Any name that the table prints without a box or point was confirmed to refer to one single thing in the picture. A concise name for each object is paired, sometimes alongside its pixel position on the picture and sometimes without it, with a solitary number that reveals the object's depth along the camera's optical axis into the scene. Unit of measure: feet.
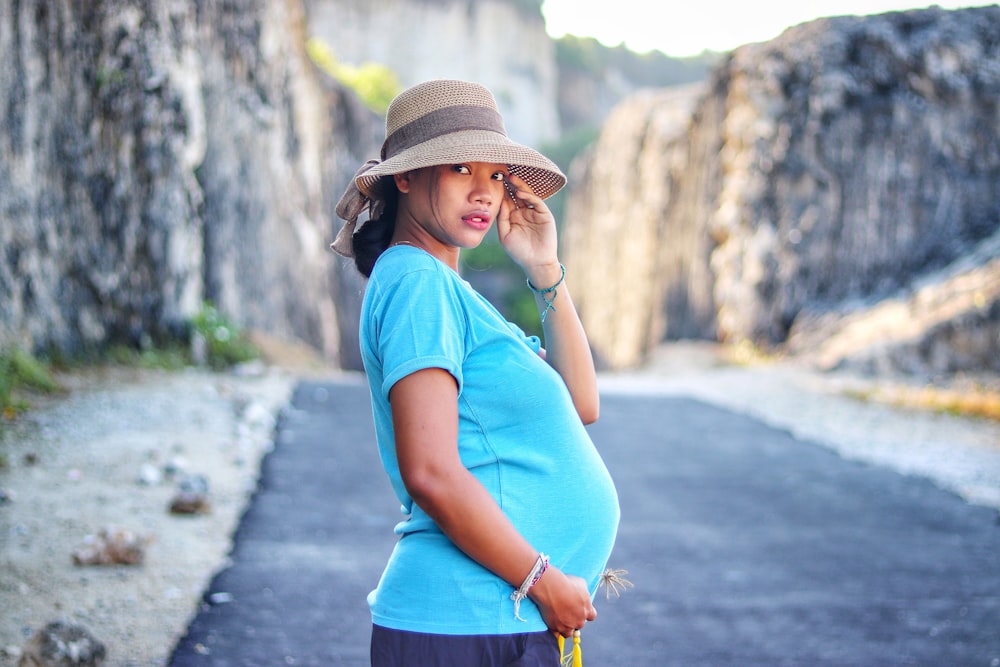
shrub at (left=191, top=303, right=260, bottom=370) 32.50
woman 5.18
